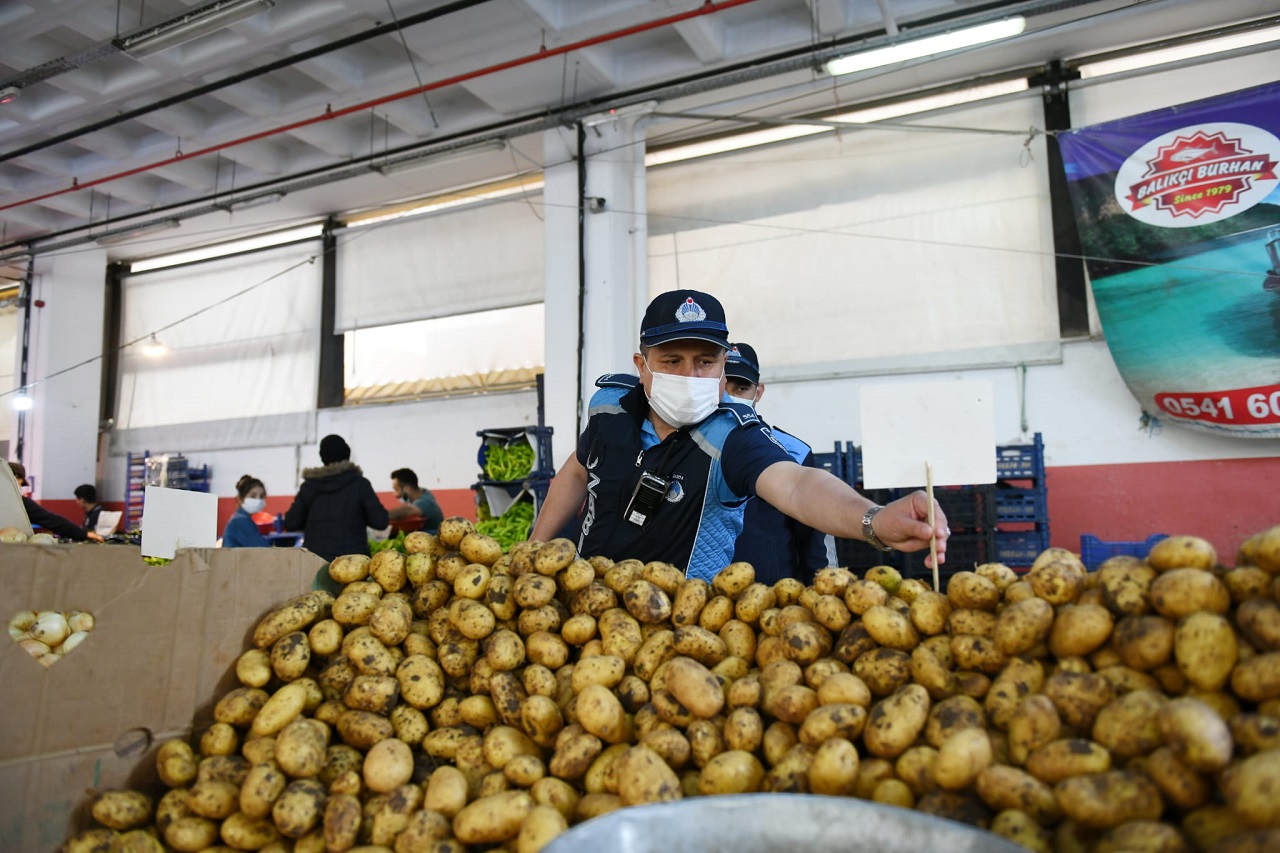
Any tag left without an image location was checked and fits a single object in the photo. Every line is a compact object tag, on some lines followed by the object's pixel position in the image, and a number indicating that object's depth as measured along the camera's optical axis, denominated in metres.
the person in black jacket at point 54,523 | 5.51
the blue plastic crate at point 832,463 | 6.69
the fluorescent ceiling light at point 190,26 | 5.77
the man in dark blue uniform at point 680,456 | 2.38
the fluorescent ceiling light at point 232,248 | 11.47
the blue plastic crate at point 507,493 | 7.14
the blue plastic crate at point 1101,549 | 5.12
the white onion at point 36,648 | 1.77
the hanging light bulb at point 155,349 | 12.32
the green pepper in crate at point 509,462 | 7.61
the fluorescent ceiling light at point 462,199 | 9.73
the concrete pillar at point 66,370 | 11.67
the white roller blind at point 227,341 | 11.17
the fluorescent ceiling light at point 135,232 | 10.32
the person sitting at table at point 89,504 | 9.17
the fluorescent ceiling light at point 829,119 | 7.50
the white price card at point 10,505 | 2.68
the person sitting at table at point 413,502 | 7.81
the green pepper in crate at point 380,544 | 6.35
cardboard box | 1.58
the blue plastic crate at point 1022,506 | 6.02
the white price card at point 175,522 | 2.07
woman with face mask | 6.75
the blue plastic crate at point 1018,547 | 6.00
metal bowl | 0.97
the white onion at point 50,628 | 1.78
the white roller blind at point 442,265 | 9.66
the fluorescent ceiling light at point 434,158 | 8.45
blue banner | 5.93
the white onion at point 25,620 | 1.72
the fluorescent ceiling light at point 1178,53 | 6.61
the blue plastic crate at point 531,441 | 7.27
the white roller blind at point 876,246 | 7.22
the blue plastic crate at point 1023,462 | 6.01
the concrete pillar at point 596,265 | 7.64
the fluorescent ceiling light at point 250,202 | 9.57
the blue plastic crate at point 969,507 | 5.91
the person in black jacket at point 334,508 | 5.98
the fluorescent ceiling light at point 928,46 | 5.77
